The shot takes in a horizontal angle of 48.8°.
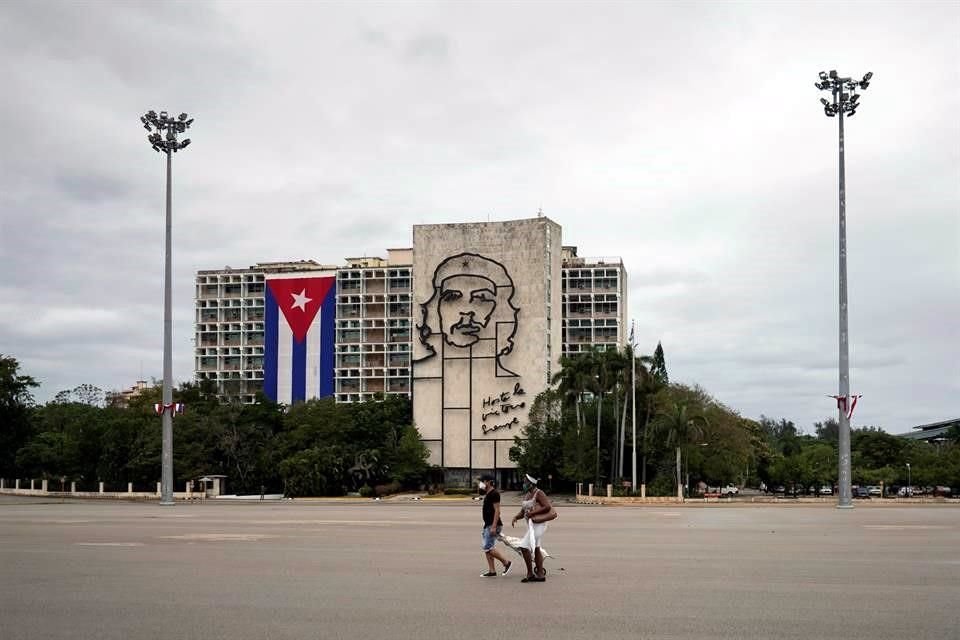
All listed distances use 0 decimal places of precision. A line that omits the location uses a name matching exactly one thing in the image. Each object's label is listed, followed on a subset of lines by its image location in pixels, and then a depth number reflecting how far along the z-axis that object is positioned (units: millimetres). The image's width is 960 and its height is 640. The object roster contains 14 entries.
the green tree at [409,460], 97750
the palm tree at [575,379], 83062
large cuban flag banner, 136000
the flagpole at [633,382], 72062
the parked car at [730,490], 101812
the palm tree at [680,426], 70375
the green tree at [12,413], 92375
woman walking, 16578
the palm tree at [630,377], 79000
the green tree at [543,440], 91562
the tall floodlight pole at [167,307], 51125
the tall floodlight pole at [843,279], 44812
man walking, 17162
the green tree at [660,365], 84212
